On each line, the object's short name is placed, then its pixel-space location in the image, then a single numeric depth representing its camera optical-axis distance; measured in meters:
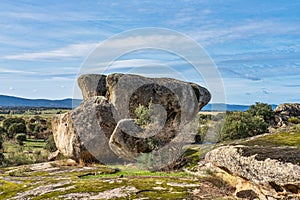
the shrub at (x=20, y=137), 75.50
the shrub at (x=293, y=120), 63.32
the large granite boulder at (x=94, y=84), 40.25
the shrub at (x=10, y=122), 87.78
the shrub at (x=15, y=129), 83.56
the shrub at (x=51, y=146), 58.84
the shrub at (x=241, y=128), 44.91
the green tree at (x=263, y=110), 61.31
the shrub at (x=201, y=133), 41.91
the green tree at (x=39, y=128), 89.81
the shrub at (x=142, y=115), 32.41
